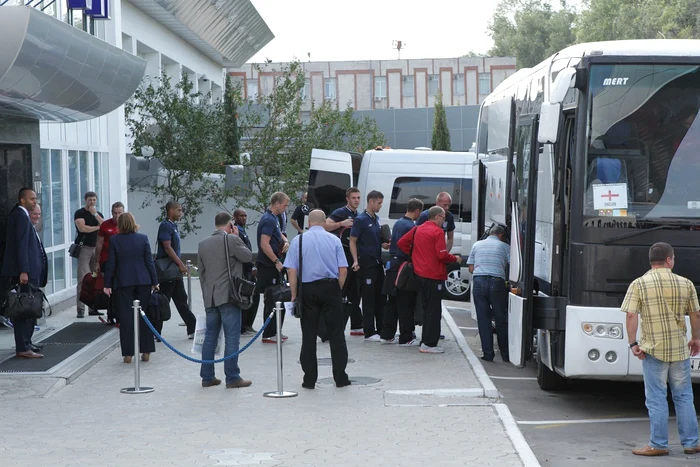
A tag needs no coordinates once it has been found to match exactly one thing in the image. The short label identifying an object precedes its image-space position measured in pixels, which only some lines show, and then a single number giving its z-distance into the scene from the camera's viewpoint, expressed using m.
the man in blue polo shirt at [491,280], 12.53
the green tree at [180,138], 28.48
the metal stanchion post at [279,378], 10.28
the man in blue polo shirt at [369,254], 13.83
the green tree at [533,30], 99.69
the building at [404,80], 89.44
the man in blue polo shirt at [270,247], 13.56
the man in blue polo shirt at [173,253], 13.85
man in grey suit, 10.76
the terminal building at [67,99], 11.30
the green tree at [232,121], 31.02
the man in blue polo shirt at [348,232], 13.96
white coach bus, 9.14
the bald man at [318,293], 10.63
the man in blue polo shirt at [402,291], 13.45
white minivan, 19.09
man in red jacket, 12.95
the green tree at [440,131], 51.03
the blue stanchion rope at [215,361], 10.43
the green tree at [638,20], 78.25
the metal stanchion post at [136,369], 10.62
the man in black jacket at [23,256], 12.32
